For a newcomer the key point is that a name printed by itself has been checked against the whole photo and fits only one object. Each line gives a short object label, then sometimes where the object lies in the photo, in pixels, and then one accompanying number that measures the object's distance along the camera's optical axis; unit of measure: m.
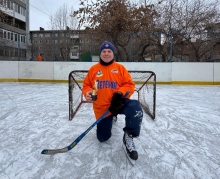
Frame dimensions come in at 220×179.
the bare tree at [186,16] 11.01
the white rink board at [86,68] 8.08
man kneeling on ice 1.76
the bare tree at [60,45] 8.67
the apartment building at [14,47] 8.49
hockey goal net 3.19
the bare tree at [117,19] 9.28
